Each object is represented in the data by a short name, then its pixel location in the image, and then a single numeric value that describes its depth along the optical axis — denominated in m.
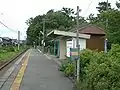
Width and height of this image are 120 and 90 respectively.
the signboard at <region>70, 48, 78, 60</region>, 4.97
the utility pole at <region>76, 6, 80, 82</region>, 4.97
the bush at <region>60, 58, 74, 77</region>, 6.14
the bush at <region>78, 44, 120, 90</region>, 3.07
